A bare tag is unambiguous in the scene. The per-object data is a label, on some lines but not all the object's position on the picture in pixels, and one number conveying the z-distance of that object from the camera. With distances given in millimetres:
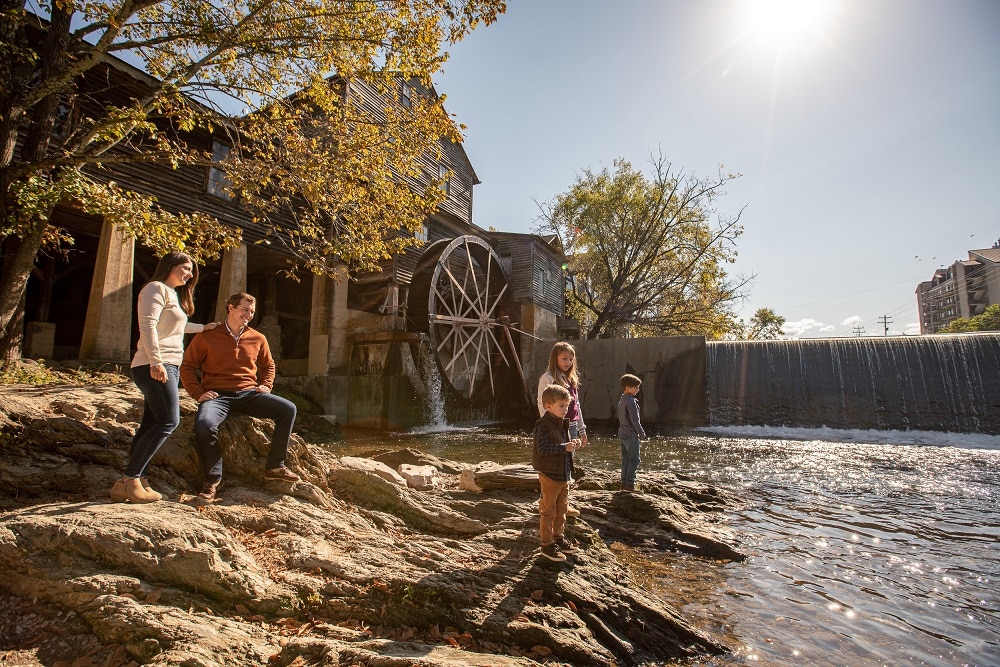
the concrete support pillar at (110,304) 8305
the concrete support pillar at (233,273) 10641
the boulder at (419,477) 4551
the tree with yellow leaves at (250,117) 4957
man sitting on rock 3035
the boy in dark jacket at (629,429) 4812
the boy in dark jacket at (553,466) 3035
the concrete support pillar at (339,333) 12602
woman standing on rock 2549
